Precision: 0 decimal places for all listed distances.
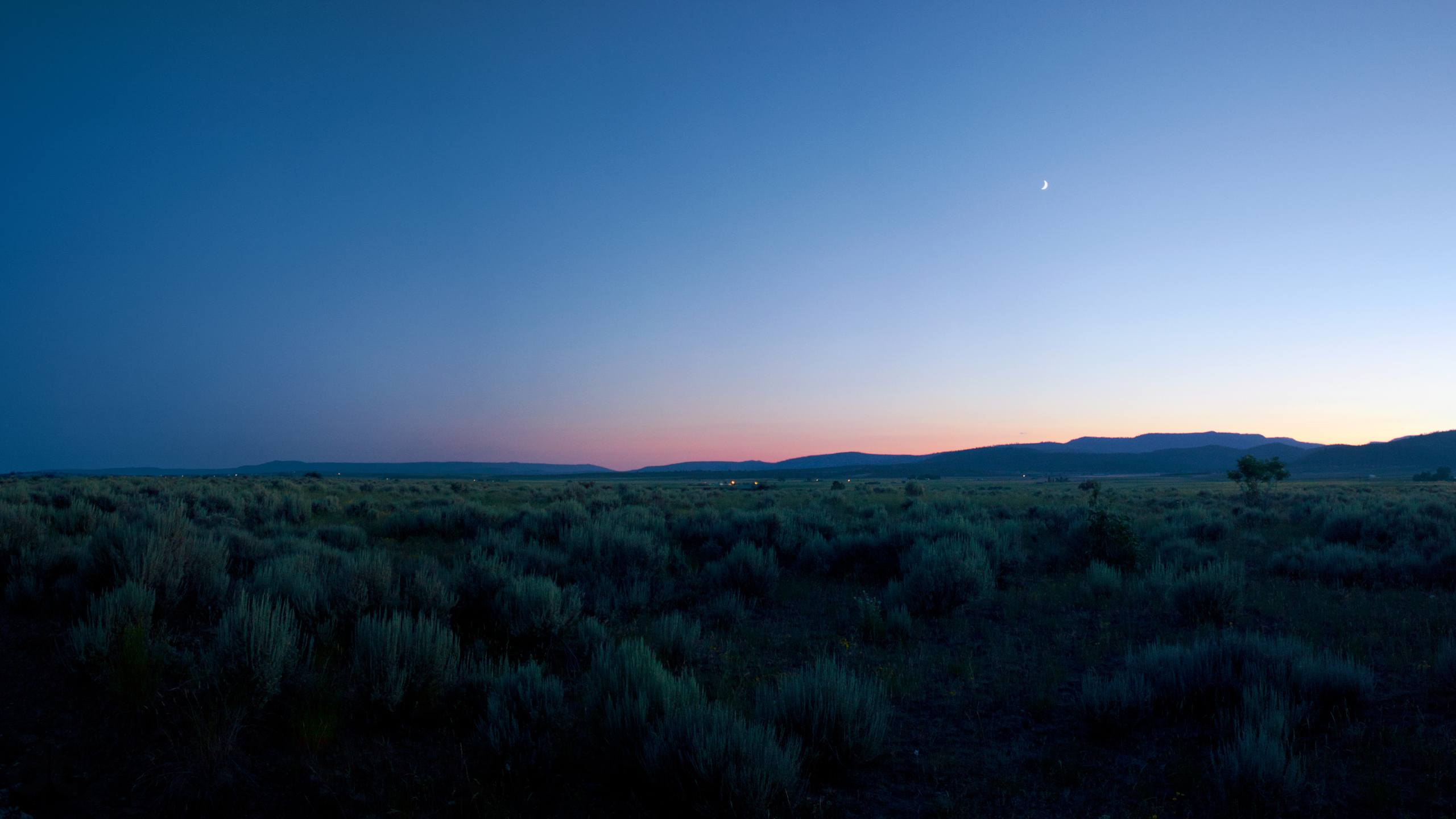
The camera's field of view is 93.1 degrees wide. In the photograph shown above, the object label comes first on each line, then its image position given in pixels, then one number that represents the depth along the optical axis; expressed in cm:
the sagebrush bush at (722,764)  383
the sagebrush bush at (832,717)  459
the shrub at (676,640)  650
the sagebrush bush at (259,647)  498
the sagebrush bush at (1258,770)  397
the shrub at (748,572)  966
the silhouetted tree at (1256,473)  3353
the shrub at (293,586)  655
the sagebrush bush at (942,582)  884
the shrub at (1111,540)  1194
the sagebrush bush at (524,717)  452
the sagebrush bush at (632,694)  444
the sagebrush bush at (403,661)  511
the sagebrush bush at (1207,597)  808
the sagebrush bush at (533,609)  687
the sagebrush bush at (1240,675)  526
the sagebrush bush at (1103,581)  960
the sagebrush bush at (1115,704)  516
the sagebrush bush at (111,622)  525
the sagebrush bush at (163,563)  679
